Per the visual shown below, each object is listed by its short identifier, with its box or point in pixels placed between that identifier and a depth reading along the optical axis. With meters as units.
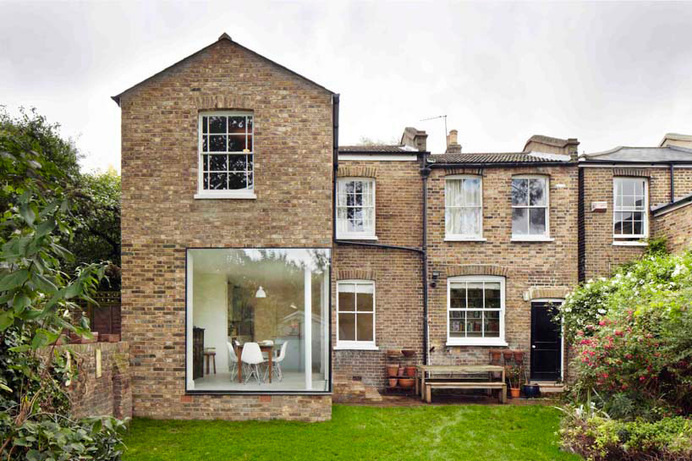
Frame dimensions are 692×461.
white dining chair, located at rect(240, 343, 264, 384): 9.80
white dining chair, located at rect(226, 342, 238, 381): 9.86
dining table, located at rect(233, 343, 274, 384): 9.84
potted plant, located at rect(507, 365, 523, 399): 12.92
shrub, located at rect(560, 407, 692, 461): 6.56
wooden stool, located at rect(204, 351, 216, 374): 9.85
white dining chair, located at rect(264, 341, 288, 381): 9.83
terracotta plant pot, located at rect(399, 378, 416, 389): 13.23
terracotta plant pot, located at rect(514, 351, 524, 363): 13.51
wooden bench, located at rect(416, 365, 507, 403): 11.99
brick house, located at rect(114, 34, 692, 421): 9.55
